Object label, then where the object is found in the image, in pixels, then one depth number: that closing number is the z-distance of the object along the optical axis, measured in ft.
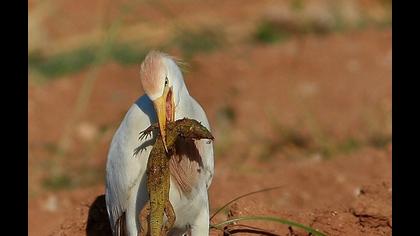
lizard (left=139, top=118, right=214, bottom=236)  35.42
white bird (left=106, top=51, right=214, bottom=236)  37.04
